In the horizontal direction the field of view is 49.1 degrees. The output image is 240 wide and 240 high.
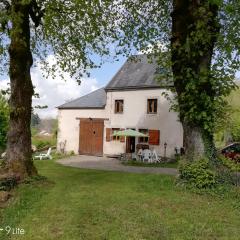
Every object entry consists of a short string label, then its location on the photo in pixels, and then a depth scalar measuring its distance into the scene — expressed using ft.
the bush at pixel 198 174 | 29.48
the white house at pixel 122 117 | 68.56
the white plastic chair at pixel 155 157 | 64.55
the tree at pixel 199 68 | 30.41
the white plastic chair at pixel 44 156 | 69.14
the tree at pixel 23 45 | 30.57
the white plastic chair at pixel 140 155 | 65.41
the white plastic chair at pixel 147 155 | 64.71
